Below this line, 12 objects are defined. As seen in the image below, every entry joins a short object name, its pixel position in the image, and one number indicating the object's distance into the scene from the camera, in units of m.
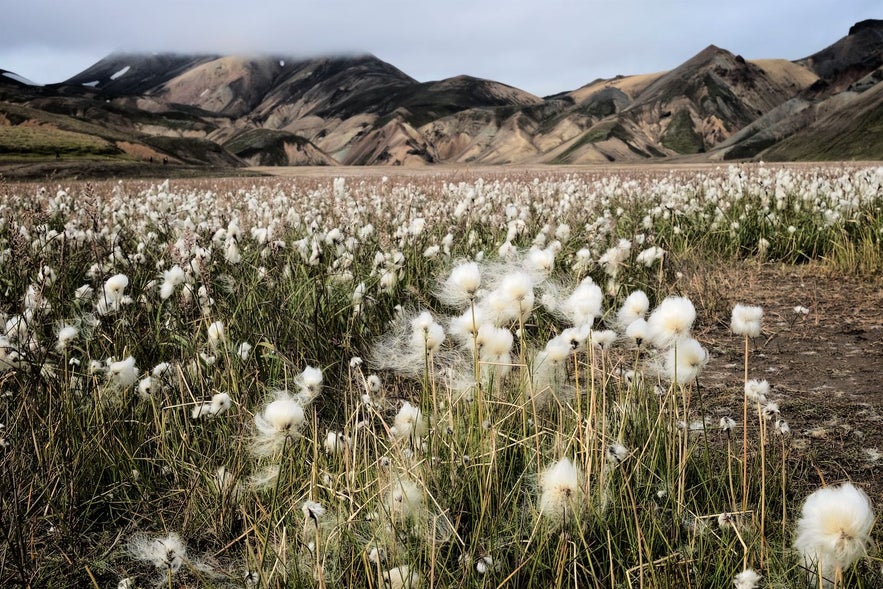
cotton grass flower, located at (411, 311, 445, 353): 2.74
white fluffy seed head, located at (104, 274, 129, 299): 3.78
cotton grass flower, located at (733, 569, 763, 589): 1.64
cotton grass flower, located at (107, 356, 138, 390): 3.04
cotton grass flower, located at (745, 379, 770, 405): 2.38
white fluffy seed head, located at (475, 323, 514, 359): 2.72
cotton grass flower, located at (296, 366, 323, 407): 2.63
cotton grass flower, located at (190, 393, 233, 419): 2.74
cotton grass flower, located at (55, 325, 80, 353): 3.17
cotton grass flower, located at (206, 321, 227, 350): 3.36
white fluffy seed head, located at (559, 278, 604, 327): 2.72
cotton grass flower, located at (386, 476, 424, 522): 2.15
